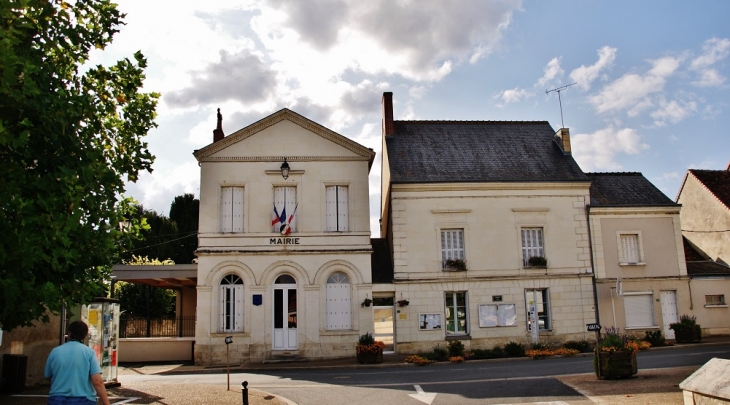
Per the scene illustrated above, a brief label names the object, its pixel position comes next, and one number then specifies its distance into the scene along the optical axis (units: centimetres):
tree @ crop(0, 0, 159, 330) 778
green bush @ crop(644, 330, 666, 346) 2247
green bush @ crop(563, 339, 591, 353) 2167
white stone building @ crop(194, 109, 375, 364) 2170
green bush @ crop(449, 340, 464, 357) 2106
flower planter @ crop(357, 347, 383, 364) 2023
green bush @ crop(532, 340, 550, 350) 2167
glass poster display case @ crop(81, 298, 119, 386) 1444
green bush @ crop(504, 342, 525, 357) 2134
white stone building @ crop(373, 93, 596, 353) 2277
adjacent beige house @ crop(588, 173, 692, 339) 2381
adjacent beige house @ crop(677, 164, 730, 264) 2642
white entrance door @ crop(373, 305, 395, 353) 2262
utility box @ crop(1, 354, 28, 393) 1316
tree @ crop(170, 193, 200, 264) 4388
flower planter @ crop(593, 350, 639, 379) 1370
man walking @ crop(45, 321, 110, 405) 688
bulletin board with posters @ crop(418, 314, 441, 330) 2248
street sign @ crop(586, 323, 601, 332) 1426
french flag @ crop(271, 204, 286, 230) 2221
